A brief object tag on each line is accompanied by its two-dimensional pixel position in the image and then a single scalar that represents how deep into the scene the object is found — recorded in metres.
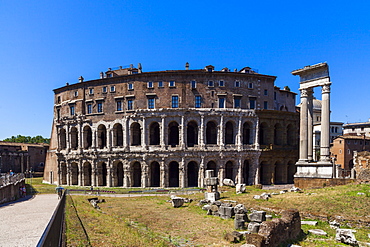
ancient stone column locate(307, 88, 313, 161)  26.66
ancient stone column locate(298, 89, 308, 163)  26.32
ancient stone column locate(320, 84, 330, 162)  24.92
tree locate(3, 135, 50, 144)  90.00
